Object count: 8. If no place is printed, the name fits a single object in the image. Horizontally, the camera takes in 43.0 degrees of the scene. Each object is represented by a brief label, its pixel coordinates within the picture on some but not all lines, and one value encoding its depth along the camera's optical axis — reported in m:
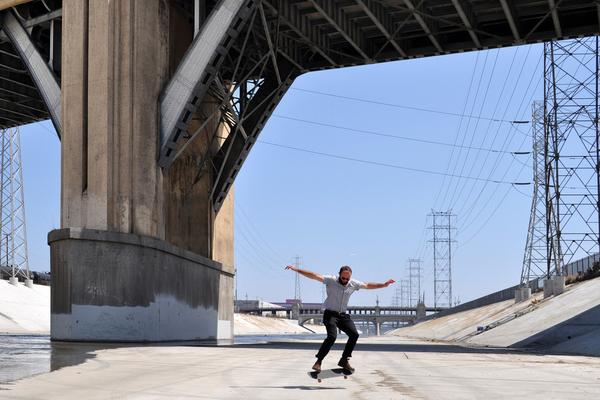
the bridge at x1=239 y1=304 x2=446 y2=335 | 185.19
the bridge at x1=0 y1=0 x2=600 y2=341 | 27.61
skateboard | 12.63
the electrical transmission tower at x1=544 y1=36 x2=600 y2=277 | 56.41
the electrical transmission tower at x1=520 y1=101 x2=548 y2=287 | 79.07
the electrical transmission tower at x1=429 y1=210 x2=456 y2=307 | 150.59
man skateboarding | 12.38
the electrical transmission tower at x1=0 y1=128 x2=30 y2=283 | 89.81
